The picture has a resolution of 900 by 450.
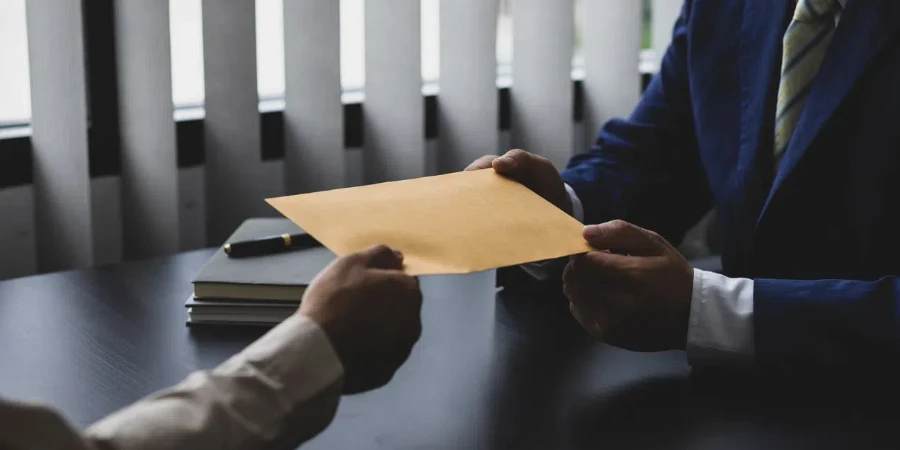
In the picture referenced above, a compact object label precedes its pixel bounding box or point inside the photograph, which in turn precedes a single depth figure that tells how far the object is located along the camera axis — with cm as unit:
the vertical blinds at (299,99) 163
